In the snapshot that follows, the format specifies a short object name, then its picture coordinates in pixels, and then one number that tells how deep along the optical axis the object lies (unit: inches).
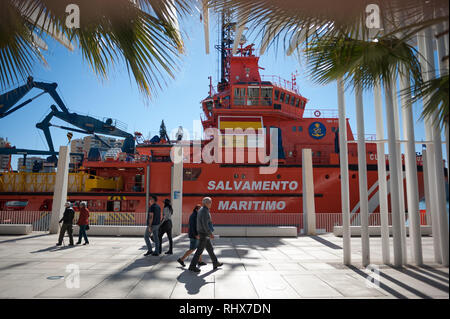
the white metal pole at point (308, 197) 413.1
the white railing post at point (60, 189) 401.1
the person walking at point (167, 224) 245.3
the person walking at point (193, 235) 197.8
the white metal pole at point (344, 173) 191.6
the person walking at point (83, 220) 308.7
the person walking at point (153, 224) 241.0
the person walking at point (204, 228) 185.6
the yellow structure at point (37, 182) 608.7
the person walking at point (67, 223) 299.3
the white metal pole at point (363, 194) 176.7
